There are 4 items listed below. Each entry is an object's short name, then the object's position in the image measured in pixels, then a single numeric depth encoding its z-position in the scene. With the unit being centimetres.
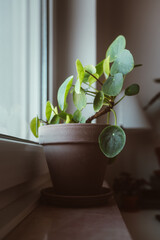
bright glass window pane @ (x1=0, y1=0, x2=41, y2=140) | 58
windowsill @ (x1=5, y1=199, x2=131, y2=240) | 36
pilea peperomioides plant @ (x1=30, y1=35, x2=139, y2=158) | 54
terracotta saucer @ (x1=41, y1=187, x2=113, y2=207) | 54
